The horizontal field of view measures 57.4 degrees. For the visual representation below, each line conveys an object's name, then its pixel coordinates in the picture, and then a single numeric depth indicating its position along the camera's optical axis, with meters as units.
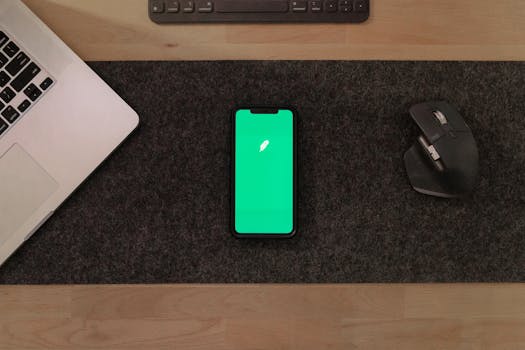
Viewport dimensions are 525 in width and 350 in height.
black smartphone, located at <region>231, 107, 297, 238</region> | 0.52
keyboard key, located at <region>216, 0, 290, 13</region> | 0.53
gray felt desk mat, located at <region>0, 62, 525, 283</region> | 0.53
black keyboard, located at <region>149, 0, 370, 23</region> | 0.53
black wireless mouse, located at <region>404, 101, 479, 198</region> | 0.50
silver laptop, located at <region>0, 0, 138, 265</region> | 0.49
